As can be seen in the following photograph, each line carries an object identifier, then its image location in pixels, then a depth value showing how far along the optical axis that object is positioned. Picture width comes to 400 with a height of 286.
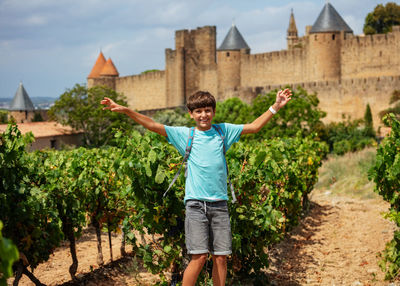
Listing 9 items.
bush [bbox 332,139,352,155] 23.39
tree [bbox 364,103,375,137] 25.08
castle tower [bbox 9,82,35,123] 50.06
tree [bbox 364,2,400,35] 41.06
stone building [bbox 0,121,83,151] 31.23
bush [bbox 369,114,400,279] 5.85
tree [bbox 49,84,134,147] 33.31
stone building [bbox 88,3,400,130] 28.33
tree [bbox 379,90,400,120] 25.86
